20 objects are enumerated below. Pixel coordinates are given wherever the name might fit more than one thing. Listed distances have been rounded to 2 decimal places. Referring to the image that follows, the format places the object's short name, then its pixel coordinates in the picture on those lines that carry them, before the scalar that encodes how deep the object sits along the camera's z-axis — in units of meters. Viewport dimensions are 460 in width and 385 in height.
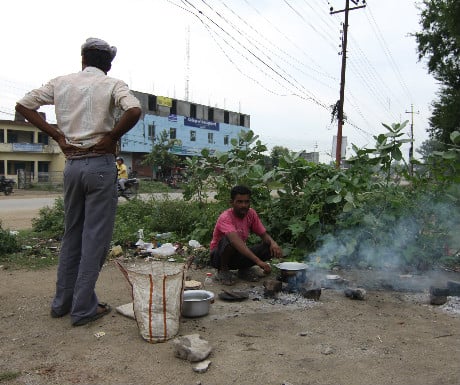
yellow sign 39.97
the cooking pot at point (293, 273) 3.76
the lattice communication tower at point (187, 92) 42.61
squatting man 3.86
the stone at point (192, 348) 2.39
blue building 37.59
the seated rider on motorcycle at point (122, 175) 11.24
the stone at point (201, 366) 2.29
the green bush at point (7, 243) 5.23
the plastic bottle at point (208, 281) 4.13
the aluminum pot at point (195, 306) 3.08
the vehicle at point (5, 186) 20.64
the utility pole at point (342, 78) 18.30
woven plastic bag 2.62
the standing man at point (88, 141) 2.86
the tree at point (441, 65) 17.01
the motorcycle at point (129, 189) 11.63
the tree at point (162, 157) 32.62
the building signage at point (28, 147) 34.62
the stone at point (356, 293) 3.64
